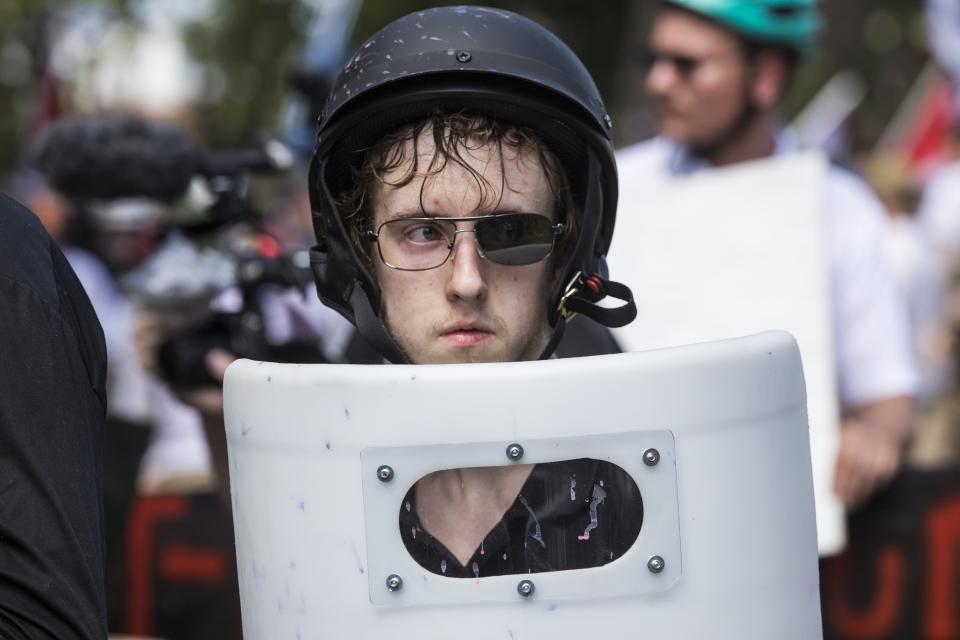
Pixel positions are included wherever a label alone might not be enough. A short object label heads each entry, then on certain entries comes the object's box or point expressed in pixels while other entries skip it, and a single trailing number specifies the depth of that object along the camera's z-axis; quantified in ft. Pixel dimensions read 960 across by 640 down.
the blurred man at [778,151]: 24.89
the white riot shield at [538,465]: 10.23
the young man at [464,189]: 13.41
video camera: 20.02
